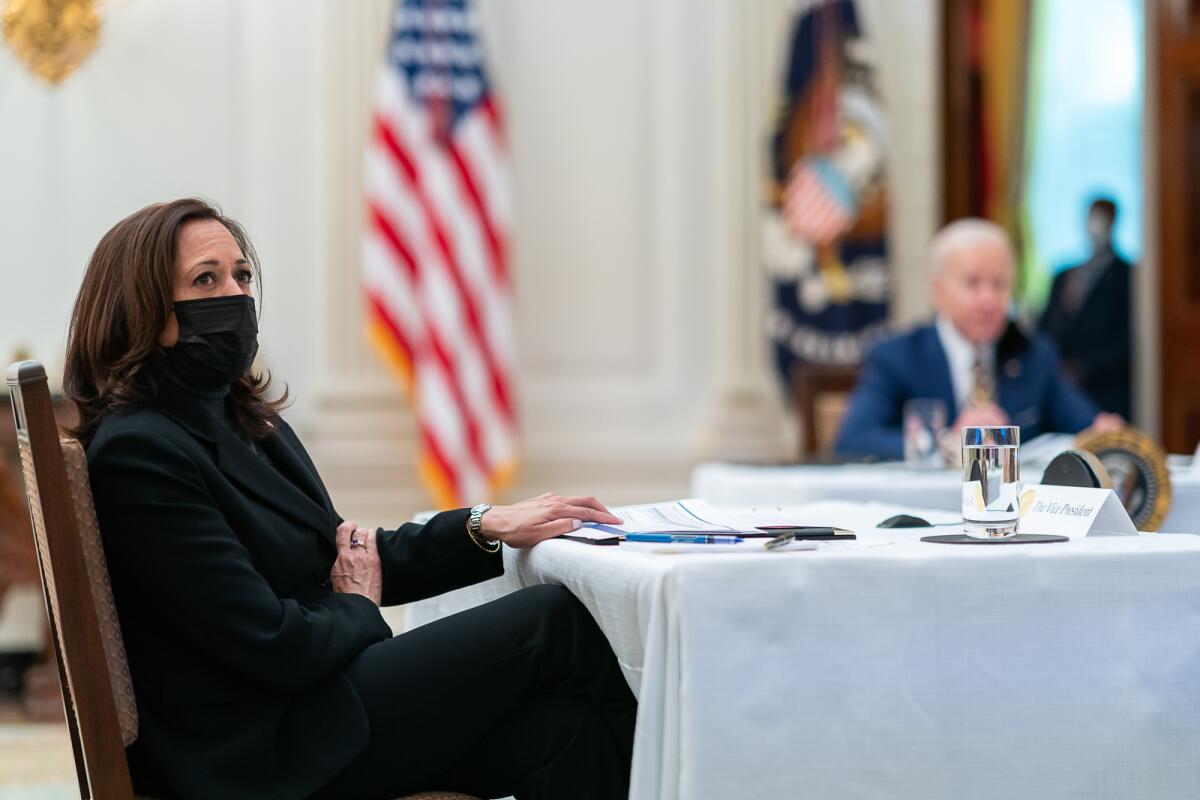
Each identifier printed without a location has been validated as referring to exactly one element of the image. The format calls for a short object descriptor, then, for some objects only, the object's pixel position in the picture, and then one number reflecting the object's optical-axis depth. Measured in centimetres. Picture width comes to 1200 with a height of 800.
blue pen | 341
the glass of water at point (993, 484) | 364
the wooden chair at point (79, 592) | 304
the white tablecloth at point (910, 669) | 304
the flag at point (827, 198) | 1165
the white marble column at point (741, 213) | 1171
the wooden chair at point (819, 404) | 846
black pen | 352
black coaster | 350
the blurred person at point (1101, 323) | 1295
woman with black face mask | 322
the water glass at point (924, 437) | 629
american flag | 1080
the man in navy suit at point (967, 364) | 734
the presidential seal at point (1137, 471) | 507
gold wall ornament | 1019
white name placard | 372
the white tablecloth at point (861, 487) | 546
